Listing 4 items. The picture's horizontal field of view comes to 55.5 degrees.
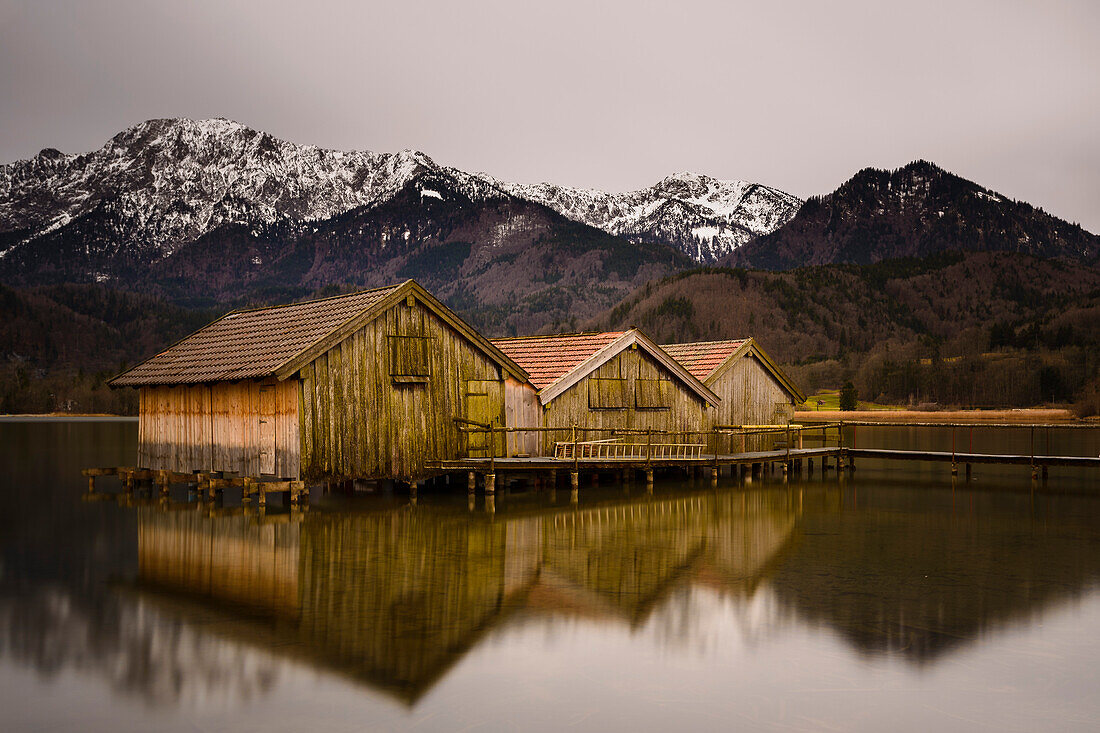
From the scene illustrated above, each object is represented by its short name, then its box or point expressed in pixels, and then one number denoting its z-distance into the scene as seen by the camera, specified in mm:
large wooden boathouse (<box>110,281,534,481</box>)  28781
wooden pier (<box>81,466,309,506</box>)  28219
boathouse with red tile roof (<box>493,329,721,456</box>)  35812
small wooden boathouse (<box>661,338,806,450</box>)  42344
